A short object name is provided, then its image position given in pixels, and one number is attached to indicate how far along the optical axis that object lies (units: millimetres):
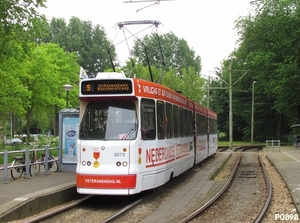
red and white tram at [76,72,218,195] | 9906
